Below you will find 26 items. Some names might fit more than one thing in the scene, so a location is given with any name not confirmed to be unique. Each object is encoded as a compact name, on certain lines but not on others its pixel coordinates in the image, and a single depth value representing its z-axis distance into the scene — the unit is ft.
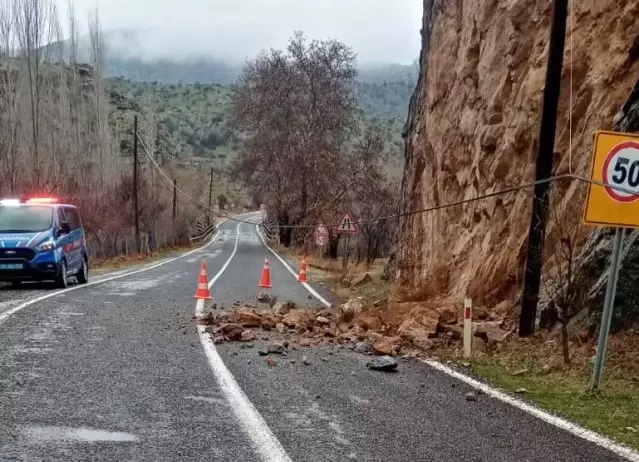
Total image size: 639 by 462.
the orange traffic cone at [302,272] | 74.12
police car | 48.96
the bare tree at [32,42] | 121.12
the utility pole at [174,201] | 195.67
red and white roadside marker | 28.94
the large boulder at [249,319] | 35.93
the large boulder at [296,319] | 35.94
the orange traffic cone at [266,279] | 62.39
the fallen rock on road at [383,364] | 26.18
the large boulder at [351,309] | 38.14
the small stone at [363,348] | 30.06
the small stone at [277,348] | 28.89
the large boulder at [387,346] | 29.50
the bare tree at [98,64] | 165.27
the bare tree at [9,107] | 103.81
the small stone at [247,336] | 31.81
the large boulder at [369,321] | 35.58
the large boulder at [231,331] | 31.83
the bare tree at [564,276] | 26.81
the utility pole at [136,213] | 139.74
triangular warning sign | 84.70
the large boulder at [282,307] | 40.63
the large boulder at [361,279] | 69.43
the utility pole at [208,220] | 276.25
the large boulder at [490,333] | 31.40
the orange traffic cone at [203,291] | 49.11
